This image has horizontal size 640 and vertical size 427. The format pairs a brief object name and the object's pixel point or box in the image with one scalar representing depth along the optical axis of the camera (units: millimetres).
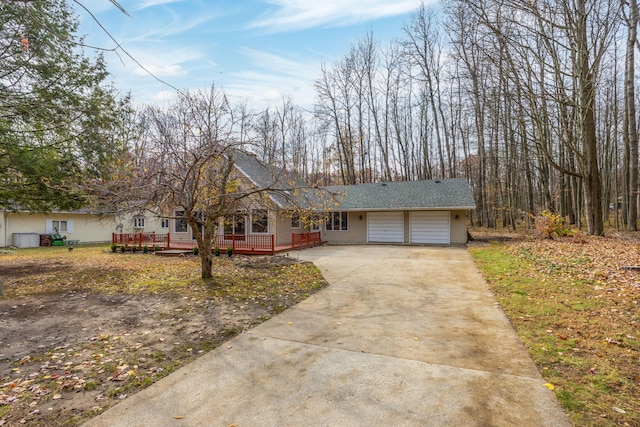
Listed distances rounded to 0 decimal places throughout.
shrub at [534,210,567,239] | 15328
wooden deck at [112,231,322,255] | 15148
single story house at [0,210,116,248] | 20906
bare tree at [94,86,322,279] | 7523
